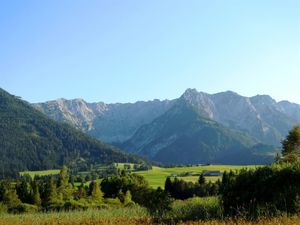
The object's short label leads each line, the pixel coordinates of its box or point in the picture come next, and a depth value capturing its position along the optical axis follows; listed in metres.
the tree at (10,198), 91.31
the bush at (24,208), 67.05
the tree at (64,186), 99.88
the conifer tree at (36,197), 94.94
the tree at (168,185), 119.97
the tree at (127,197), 75.54
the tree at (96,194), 77.25
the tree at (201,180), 118.98
